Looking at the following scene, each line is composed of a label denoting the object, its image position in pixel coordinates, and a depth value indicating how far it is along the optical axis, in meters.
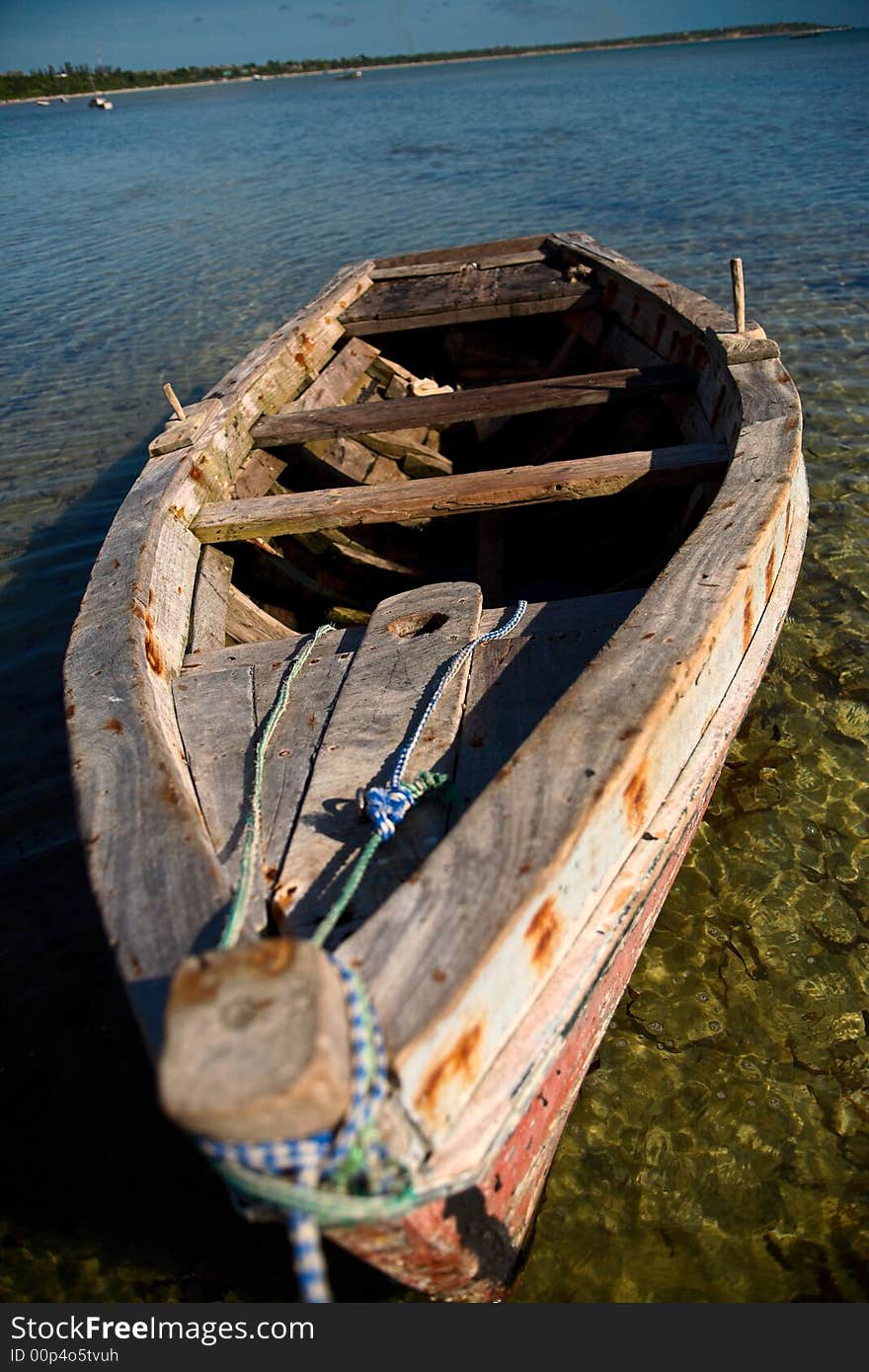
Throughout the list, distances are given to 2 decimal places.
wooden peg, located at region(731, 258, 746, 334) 3.67
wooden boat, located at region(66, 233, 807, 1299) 1.37
